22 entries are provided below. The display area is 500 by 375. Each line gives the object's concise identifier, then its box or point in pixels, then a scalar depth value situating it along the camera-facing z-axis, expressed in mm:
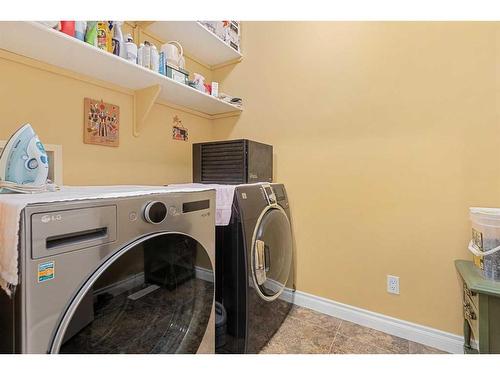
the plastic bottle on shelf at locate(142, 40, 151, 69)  1443
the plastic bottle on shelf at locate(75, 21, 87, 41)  1122
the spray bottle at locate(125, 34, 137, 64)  1337
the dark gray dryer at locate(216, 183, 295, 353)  1266
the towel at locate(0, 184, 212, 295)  554
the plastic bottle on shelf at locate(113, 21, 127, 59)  1292
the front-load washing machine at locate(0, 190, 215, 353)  570
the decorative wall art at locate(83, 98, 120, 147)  1397
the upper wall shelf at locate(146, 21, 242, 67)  1680
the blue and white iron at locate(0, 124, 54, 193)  756
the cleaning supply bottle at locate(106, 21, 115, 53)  1241
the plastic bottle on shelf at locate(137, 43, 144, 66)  1422
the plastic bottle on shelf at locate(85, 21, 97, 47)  1157
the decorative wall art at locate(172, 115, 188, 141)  1934
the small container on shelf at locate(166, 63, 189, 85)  1578
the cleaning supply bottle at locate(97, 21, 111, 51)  1198
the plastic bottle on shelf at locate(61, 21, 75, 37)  1075
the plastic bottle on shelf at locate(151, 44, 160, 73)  1468
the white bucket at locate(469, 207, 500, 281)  1141
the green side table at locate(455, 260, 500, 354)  1018
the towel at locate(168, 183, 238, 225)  1279
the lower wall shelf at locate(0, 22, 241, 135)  1032
